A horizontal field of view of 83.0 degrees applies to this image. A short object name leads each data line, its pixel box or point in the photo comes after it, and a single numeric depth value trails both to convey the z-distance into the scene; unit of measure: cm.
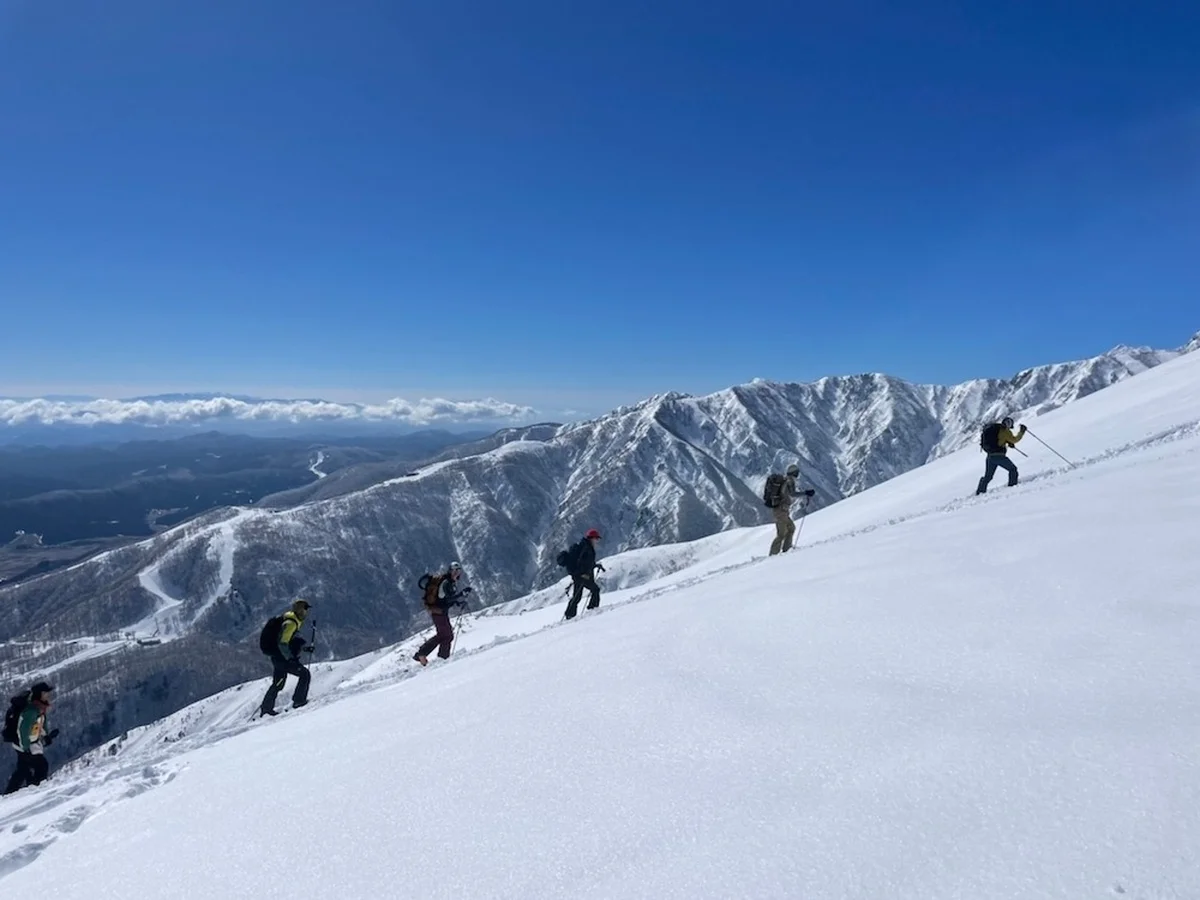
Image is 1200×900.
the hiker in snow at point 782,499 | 1869
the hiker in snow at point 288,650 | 1538
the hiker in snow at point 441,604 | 1736
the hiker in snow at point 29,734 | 1480
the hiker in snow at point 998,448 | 1991
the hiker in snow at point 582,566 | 1920
